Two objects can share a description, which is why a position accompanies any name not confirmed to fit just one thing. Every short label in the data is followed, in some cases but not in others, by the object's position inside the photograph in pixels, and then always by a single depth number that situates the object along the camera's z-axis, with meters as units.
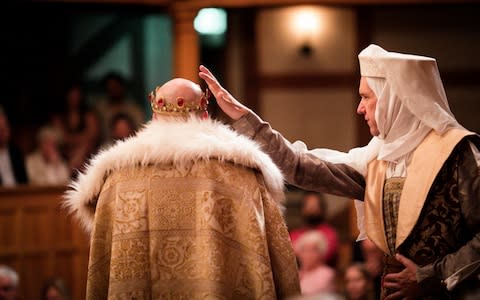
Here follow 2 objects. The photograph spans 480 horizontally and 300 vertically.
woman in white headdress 5.73
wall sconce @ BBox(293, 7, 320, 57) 14.49
